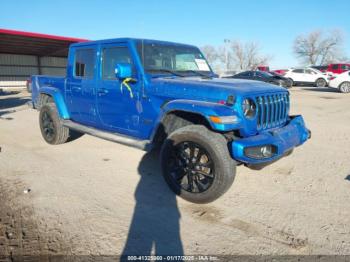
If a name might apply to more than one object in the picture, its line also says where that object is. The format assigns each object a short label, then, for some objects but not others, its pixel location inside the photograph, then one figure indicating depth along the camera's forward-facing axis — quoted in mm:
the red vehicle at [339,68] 25070
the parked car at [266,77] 20719
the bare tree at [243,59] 89188
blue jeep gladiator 3484
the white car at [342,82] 18812
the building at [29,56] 22547
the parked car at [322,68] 30181
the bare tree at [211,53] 91075
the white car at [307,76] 23803
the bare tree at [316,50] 77188
